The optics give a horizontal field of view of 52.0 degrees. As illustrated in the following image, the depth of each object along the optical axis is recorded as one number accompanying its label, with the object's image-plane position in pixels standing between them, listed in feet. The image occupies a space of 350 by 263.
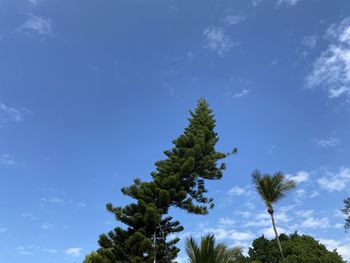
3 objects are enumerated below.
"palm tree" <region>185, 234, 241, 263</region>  23.22
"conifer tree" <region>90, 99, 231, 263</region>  47.98
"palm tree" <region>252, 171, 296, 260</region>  39.42
